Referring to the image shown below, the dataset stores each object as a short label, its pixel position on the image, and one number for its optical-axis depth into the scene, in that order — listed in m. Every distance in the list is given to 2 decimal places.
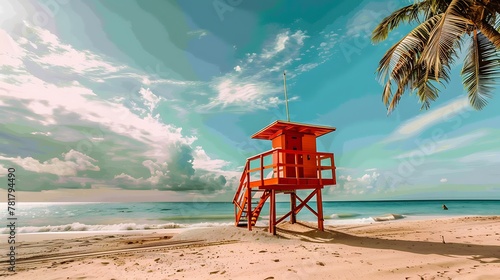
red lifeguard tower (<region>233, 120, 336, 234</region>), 11.38
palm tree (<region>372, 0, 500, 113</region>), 6.29
